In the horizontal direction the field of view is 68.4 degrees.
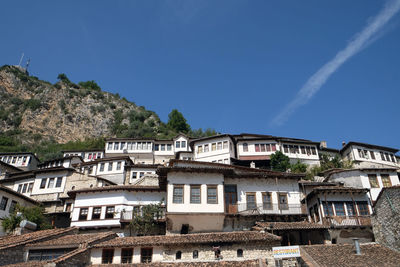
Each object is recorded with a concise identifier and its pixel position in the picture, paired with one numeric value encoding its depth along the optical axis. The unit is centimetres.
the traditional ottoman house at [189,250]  2092
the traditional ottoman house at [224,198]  2462
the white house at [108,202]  2831
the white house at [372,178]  2944
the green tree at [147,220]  2592
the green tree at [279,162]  4109
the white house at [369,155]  4784
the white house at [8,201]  3010
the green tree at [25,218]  2870
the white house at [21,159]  5759
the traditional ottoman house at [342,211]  2441
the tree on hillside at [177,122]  8569
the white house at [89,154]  6028
